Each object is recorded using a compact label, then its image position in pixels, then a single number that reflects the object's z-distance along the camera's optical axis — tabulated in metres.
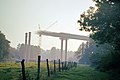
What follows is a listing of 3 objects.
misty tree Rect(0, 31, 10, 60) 105.31
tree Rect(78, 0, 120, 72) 30.26
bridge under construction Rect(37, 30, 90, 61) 167.75
